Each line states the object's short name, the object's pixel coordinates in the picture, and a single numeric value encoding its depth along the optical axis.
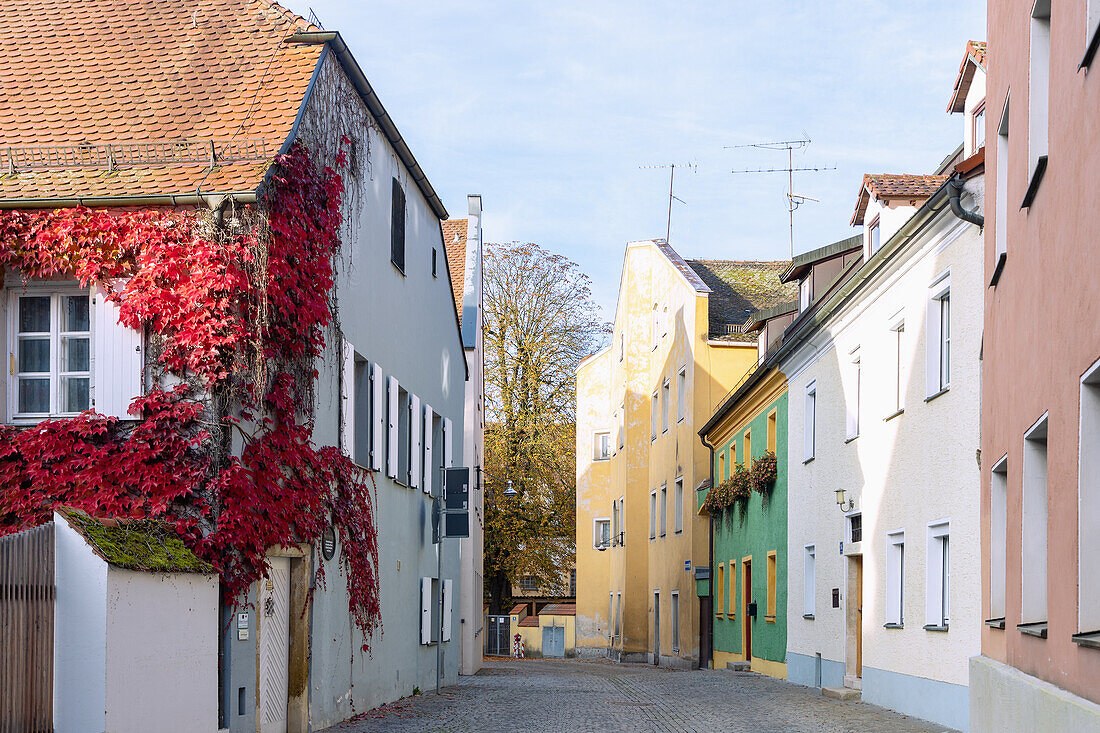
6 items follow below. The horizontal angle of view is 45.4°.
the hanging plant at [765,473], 26.55
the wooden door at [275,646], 13.21
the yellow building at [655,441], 35.38
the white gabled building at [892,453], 14.77
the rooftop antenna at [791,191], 36.81
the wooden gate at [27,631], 8.95
